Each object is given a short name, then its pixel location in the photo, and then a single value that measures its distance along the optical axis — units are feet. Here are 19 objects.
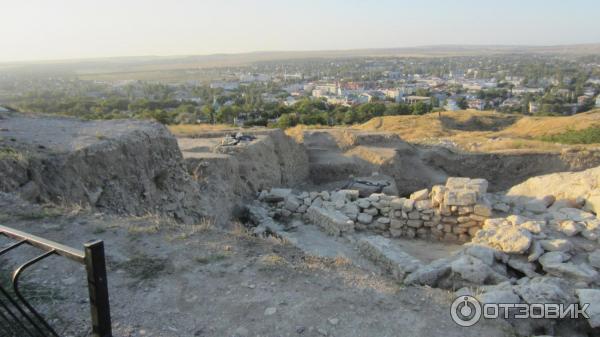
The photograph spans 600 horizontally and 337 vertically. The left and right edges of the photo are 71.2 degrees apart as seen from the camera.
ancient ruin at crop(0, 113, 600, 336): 20.47
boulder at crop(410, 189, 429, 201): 32.60
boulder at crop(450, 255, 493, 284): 20.02
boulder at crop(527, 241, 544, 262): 22.85
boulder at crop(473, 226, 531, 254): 23.38
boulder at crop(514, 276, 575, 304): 15.16
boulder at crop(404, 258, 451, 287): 19.97
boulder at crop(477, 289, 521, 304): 14.25
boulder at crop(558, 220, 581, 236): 25.50
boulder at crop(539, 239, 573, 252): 23.26
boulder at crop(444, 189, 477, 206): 30.45
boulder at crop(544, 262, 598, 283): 20.27
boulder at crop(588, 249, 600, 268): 22.31
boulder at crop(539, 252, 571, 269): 21.95
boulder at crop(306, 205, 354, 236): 30.86
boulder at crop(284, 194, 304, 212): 35.18
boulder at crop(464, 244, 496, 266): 22.37
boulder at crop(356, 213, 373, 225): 32.68
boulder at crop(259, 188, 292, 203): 37.58
